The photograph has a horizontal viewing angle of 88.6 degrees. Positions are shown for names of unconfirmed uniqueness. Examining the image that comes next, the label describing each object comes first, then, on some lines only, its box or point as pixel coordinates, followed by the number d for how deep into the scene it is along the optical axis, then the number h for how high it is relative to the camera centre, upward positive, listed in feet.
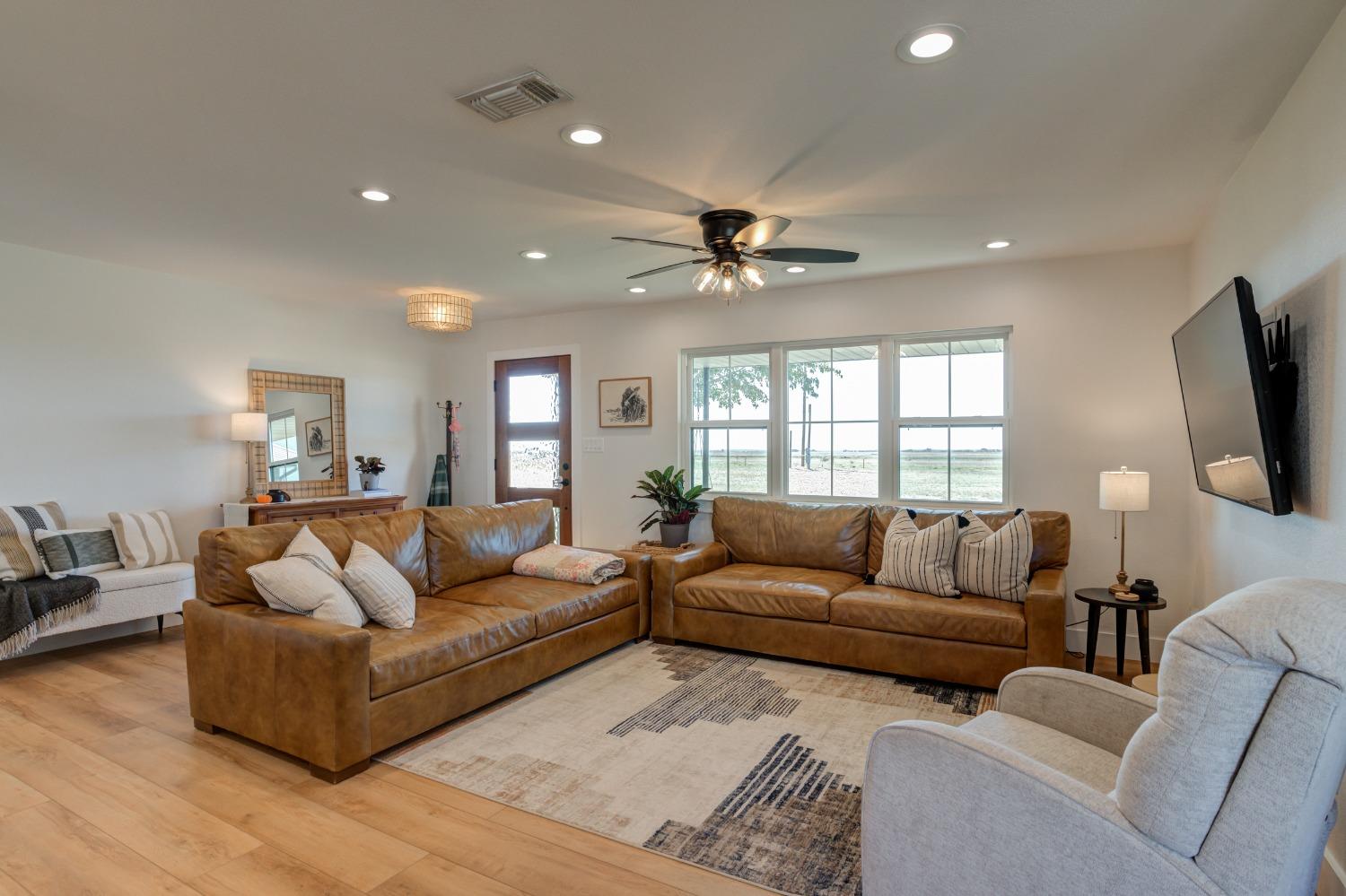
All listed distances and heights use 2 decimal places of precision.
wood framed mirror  18.04 +0.25
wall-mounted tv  7.10 +0.45
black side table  11.27 -2.88
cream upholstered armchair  3.70 -2.22
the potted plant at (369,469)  20.22 -0.74
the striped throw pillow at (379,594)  10.16 -2.23
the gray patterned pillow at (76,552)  13.12 -2.10
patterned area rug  7.30 -4.19
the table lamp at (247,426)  16.92 +0.45
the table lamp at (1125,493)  11.97 -0.90
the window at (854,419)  15.75 +0.59
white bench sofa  13.35 -3.07
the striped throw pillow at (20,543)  12.62 -1.82
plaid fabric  22.17 -1.40
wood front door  21.06 +0.36
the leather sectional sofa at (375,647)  8.52 -2.88
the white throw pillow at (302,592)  9.40 -2.03
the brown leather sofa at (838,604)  11.49 -2.93
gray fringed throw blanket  12.07 -2.92
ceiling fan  11.15 +3.08
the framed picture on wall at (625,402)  19.49 +1.18
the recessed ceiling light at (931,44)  6.47 +3.86
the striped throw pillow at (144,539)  14.42 -2.03
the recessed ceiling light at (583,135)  8.48 +3.86
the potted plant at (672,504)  17.75 -1.61
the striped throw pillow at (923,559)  12.71 -2.21
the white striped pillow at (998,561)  12.29 -2.16
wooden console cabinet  16.49 -1.69
